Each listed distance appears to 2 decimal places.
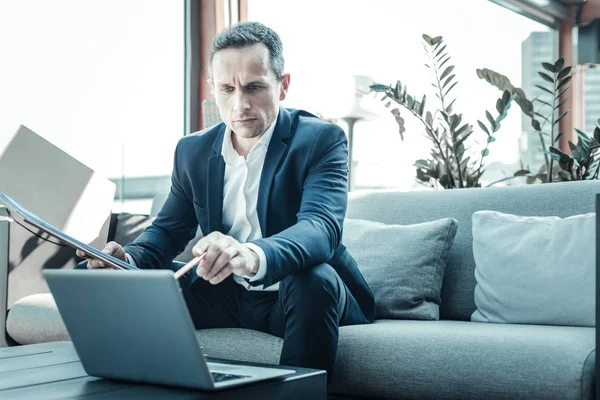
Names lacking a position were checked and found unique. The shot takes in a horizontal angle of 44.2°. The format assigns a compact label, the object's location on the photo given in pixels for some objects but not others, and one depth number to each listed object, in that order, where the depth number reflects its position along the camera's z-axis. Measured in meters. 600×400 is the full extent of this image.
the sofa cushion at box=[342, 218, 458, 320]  2.11
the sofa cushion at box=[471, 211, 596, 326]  1.86
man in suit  1.59
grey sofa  1.48
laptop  0.91
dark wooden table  0.93
